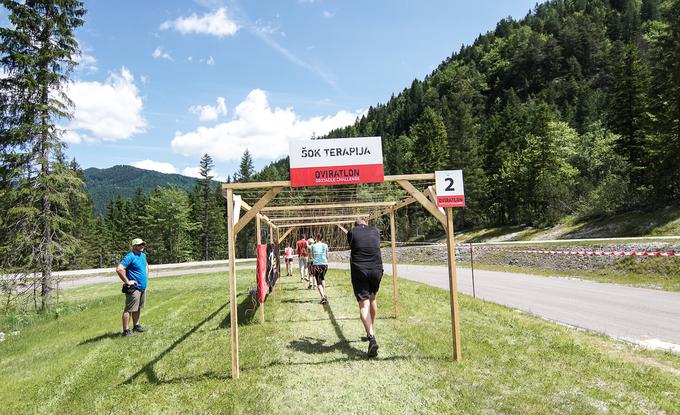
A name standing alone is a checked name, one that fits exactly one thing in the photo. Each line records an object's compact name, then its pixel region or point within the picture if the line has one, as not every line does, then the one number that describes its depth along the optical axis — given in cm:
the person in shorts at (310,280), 1391
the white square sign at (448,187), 582
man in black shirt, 595
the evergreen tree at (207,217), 6222
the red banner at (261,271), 818
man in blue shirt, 762
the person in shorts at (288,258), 1918
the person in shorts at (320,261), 1040
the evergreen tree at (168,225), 5731
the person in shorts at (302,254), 1568
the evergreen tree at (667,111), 2386
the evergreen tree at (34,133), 1327
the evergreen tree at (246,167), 7161
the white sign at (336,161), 557
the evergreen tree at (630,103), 3328
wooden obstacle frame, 546
